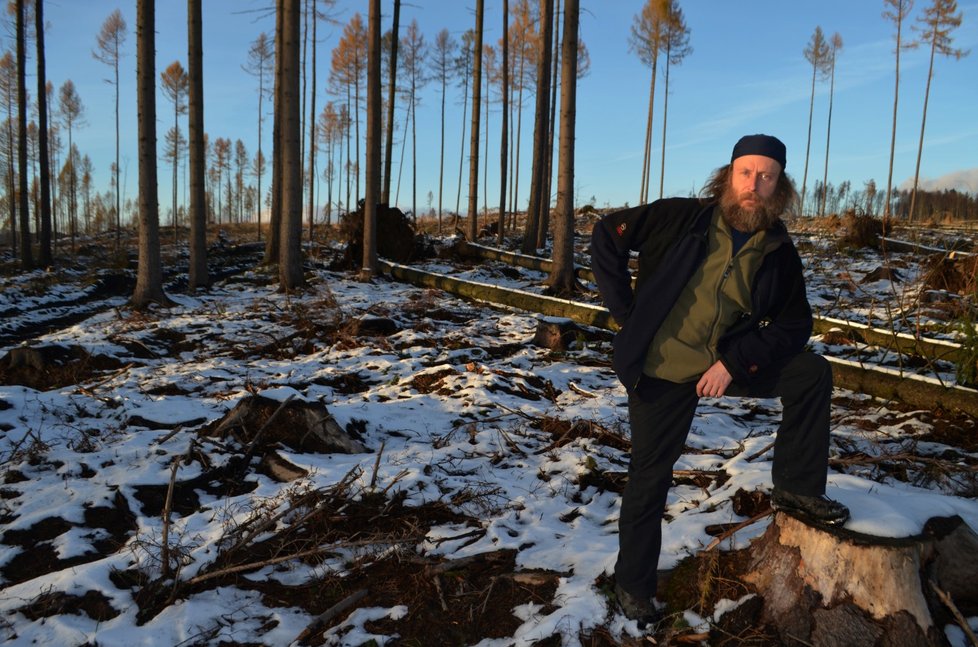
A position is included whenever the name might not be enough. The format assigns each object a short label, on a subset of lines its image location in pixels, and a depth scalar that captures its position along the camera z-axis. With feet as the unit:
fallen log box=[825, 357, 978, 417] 16.31
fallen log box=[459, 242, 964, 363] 18.93
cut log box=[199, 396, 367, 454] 15.53
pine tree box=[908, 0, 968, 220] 90.53
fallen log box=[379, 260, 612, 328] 29.25
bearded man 7.75
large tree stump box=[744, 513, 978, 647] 7.27
